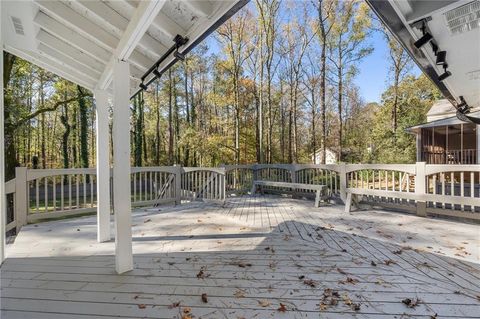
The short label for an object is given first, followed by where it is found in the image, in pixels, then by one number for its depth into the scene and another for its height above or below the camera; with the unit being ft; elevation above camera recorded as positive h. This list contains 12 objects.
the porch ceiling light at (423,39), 7.40 +3.30
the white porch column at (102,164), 11.09 -0.20
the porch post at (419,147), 41.63 +1.35
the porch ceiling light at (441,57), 8.92 +3.38
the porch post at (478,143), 32.75 +1.48
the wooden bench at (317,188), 19.21 -2.39
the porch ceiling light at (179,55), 7.62 +3.03
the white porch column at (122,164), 8.25 -0.17
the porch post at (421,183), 14.84 -1.58
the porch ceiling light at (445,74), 10.14 +3.19
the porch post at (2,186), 8.55 -0.84
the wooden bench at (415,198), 13.01 -2.31
